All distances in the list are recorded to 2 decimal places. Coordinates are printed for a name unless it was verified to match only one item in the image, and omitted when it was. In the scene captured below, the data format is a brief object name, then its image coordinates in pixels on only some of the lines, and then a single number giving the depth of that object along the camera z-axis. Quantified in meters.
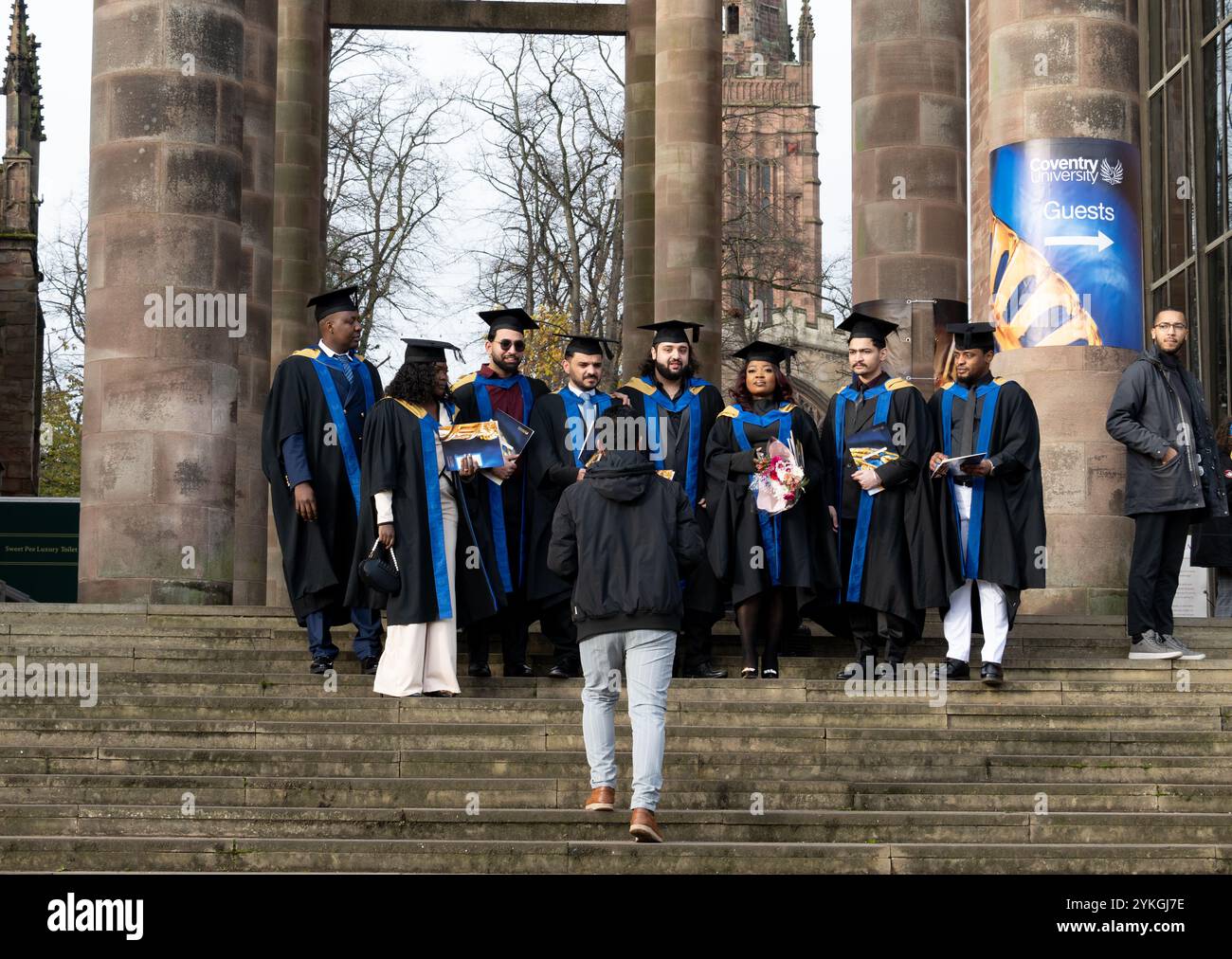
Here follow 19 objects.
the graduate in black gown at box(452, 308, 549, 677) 12.44
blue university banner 15.02
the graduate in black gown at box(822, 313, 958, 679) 12.24
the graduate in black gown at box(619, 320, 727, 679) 12.89
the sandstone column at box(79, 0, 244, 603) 15.05
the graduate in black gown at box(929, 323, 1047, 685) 12.14
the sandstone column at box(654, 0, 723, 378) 25.94
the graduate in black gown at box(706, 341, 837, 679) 12.31
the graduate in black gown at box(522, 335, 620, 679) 12.58
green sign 27.27
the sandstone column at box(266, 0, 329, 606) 25.98
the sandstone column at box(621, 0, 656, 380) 28.16
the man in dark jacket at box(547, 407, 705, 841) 9.42
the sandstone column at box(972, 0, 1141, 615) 15.27
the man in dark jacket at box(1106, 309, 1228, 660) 12.43
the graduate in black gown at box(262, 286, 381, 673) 12.58
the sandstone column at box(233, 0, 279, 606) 21.72
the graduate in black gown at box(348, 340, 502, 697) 11.61
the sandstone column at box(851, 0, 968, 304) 20.42
